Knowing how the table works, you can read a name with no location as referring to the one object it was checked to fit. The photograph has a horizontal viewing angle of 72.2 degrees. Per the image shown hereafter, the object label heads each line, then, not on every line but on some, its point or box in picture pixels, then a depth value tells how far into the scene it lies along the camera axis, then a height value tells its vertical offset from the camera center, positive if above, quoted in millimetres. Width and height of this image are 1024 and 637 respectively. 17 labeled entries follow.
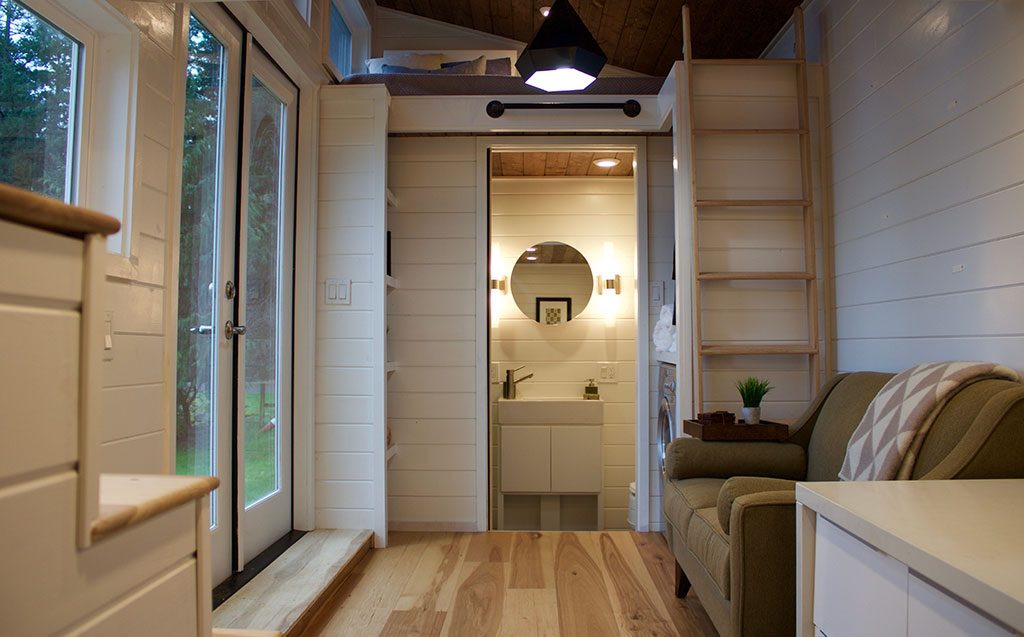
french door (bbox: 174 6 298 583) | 2395 +235
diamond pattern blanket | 1909 -197
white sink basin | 4629 -408
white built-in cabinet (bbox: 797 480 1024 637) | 895 -306
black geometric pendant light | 2629 +1130
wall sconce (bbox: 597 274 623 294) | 4953 +468
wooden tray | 2791 -328
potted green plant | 2883 -203
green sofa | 1689 -442
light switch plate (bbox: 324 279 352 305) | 3455 +284
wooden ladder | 3197 +461
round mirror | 4988 +479
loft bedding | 3760 +1427
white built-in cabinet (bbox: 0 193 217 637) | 675 -112
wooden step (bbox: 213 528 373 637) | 2262 -866
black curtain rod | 3701 +1286
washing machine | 3416 -302
